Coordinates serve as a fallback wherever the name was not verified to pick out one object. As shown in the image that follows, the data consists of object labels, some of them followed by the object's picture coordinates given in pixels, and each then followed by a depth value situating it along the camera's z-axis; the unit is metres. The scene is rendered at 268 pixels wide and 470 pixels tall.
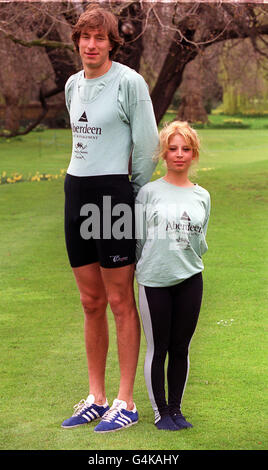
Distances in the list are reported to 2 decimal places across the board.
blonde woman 7.45
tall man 7.39
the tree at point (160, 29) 22.02
